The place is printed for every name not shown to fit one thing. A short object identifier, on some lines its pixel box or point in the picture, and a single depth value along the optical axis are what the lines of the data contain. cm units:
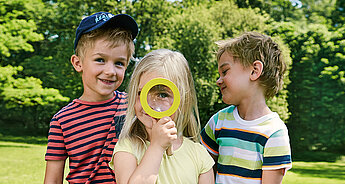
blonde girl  186
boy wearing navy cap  234
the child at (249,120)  236
